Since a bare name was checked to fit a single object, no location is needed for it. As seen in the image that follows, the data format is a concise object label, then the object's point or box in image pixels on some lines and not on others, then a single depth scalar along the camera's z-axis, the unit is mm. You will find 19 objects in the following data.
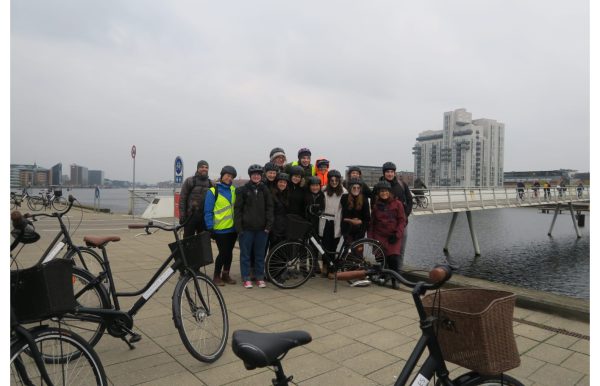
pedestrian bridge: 19703
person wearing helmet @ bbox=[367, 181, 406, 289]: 6512
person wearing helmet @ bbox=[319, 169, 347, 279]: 6766
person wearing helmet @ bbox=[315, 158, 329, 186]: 7223
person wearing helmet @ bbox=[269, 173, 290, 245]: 6512
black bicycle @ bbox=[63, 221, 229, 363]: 3488
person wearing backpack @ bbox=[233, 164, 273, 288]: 6098
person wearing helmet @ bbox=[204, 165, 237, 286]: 6094
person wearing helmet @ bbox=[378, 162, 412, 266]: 6988
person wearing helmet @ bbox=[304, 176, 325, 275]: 6728
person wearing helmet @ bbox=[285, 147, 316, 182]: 7046
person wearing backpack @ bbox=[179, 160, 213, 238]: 7062
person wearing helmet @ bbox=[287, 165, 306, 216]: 6719
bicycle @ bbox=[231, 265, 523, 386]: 1790
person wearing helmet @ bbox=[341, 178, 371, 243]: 6641
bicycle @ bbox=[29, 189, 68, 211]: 5526
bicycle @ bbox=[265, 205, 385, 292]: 6324
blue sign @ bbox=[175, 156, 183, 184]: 14125
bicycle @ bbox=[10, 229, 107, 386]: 2145
